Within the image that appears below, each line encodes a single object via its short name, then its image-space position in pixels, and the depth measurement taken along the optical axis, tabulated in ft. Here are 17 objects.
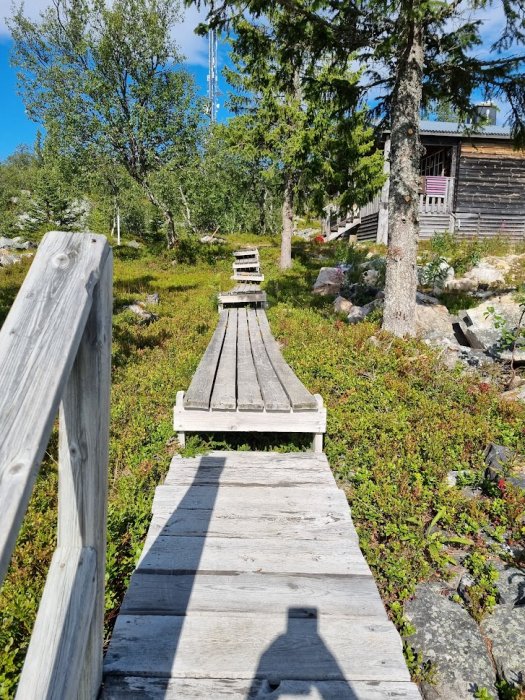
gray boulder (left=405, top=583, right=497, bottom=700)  7.88
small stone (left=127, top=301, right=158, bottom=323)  34.91
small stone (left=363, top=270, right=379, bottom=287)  40.22
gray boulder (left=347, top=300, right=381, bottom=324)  31.91
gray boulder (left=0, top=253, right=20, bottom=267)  57.15
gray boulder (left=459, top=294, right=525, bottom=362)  23.54
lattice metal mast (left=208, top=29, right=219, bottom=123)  170.40
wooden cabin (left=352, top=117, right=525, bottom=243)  68.64
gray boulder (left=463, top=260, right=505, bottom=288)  39.83
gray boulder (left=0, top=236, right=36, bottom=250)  73.00
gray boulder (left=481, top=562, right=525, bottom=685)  8.20
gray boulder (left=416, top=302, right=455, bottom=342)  27.50
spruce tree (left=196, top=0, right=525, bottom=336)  25.55
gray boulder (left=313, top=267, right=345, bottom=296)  44.22
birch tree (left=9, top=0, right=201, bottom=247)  68.49
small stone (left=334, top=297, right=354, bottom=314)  34.63
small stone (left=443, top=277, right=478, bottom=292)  38.75
